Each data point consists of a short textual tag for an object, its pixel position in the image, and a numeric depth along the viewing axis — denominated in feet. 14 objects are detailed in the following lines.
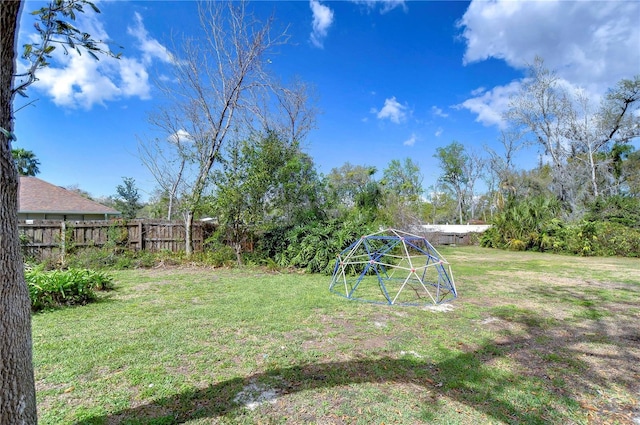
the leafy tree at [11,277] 4.36
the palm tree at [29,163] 63.16
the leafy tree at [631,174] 66.85
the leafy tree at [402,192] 49.50
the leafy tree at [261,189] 29.66
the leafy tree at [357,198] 36.83
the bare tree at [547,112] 65.62
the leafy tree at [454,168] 118.83
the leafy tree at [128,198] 76.18
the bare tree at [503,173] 91.40
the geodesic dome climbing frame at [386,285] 19.39
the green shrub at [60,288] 15.17
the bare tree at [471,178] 114.73
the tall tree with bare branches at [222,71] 33.55
